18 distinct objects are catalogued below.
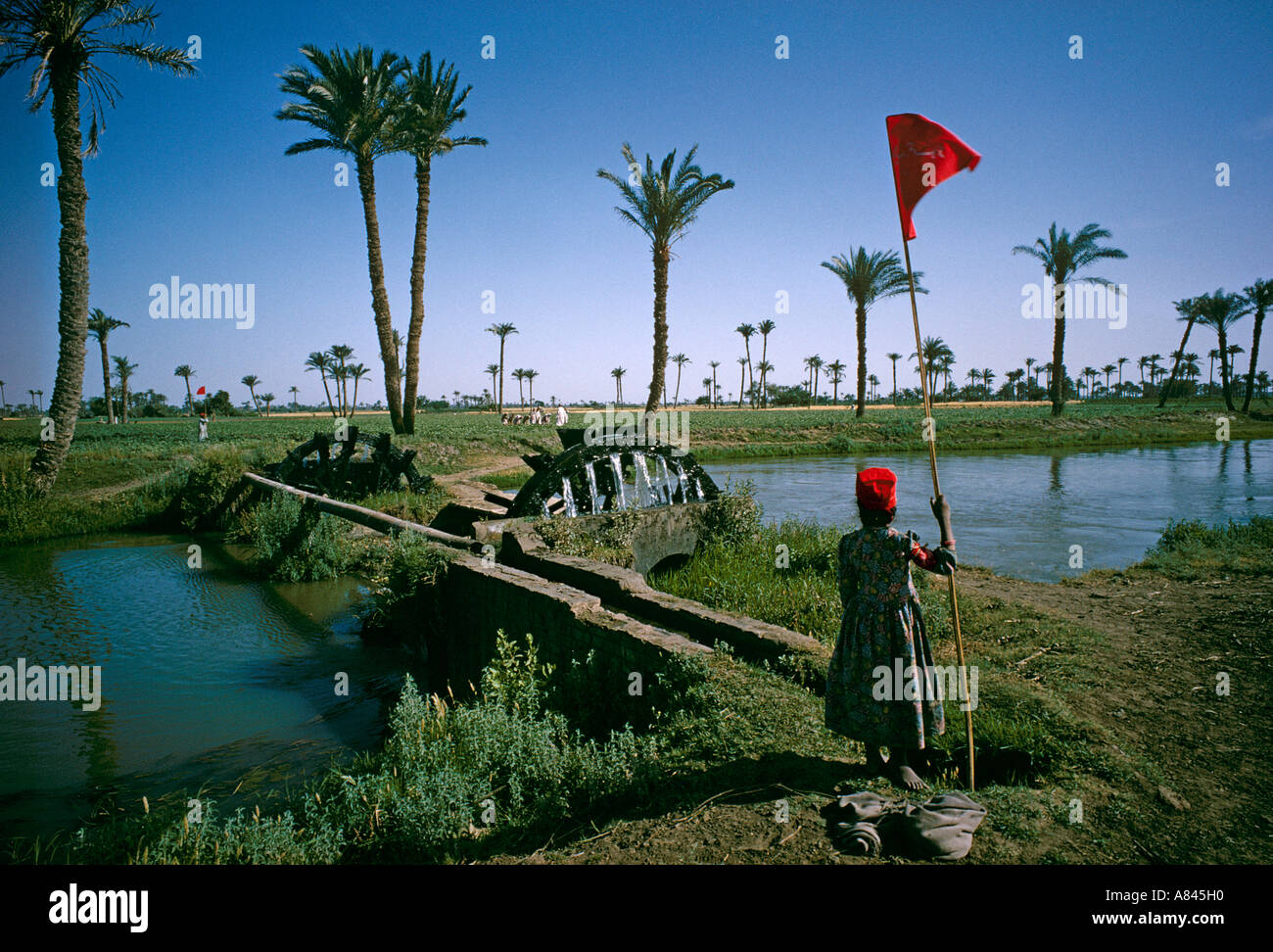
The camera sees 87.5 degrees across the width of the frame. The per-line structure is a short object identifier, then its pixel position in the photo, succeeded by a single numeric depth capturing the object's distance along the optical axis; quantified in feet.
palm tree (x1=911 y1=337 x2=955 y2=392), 293.51
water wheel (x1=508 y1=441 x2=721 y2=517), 31.19
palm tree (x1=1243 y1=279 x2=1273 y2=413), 158.30
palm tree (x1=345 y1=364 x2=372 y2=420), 344.78
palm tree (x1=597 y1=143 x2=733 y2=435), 72.84
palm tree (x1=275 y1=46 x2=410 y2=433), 73.41
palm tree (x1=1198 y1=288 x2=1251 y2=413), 167.73
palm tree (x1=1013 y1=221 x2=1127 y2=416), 133.28
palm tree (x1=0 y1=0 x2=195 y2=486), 46.01
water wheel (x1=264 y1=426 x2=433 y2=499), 54.39
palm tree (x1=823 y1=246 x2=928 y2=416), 137.90
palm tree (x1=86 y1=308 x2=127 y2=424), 204.28
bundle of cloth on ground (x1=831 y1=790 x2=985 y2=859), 8.63
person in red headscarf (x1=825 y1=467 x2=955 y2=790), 11.25
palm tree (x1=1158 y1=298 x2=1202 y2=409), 175.63
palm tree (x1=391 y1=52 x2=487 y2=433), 77.30
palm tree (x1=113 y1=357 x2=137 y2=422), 285.93
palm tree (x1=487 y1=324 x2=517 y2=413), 275.18
